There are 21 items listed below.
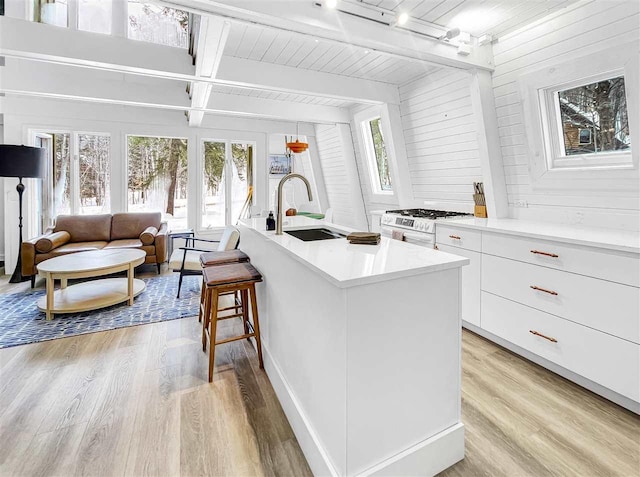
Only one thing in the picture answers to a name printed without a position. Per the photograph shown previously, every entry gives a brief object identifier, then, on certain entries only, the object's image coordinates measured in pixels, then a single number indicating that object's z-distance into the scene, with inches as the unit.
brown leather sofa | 165.8
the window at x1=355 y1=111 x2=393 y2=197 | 196.1
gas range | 126.1
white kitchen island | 50.4
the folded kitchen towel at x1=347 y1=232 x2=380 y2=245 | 73.5
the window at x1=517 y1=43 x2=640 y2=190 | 86.5
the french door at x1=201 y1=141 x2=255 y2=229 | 233.1
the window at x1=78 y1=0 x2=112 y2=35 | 136.3
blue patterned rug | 114.3
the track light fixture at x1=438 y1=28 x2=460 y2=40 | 96.7
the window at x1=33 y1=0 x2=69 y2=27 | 122.3
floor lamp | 156.6
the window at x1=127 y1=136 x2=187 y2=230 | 215.2
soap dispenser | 94.8
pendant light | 161.3
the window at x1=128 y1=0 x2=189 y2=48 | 133.0
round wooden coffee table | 126.2
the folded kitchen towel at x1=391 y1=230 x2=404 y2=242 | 137.3
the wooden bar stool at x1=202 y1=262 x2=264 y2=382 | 85.7
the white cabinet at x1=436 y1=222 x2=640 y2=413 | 72.6
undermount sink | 90.7
